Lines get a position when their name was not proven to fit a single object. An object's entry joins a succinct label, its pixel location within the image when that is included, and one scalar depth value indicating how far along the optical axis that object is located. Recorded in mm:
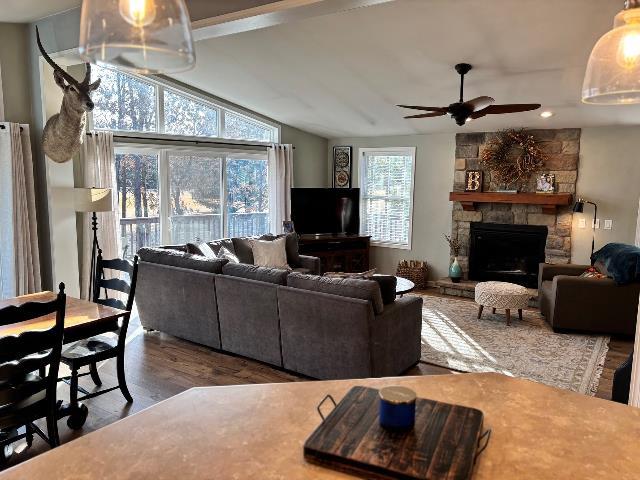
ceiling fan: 3922
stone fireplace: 6262
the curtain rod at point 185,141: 5641
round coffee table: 4773
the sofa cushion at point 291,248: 6340
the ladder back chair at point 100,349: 2986
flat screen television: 7539
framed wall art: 8172
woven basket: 7301
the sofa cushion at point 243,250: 5945
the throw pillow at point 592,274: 5148
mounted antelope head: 3971
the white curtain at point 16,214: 4387
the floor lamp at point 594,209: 5965
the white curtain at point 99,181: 5246
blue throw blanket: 4801
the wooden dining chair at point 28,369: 2131
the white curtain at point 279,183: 7391
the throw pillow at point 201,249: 5188
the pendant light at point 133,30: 1098
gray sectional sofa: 3490
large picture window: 5859
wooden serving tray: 1021
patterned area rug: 4066
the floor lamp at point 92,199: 4574
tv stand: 7223
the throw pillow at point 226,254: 5427
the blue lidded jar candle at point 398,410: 1145
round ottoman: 5316
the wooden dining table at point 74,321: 2652
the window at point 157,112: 5562
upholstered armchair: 4922
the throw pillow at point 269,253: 5962
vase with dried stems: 6957
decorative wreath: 6391
